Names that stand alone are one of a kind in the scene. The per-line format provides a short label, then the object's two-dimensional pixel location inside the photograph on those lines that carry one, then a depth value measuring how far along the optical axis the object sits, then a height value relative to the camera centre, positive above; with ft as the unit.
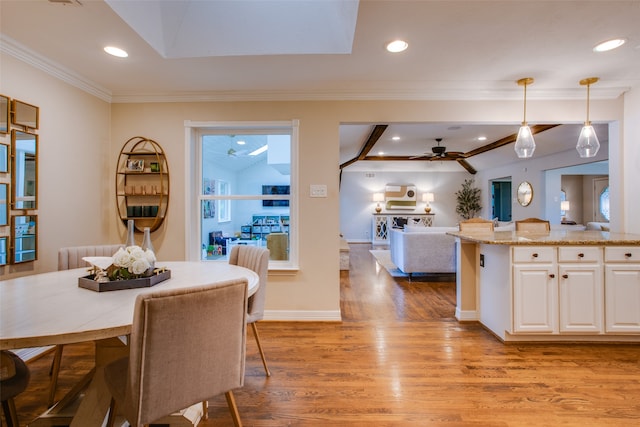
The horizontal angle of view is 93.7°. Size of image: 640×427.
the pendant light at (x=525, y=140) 8.99 +2.29
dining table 3.34 -1.22
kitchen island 8.11 -1.91
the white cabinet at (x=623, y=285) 8.11 -1.88
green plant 30.81 +1.64
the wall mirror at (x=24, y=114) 7.09 +2.51
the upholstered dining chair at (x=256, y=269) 6.71 -1.22
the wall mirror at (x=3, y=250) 6.85 -0.75
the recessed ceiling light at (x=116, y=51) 7.38 +4.16
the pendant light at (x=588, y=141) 8.77 +2.20
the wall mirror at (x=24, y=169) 7.07 +1.16
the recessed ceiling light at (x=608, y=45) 7.09 +4.12
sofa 15.64 -1.89
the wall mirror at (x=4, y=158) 6.80 +1.36
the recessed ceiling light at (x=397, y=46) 7.12 +4.14
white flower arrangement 4.93 -0.79
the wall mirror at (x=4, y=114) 6.80 +2.36
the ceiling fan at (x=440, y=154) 21.06 +5.26
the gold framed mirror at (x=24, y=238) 7.09 -0.50
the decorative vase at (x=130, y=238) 5.76 -0.41
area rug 16.05 -3.32
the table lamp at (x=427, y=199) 31.35 +1.78
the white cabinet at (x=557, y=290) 8.11 -2.02
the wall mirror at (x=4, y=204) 6.79 +0.30
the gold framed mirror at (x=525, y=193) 23.47 +1.80
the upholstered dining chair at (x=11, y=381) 3.85 -2.17
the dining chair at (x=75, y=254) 6.97 -0.90
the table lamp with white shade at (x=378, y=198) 31.71 +1.93
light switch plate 10.13 +0.89
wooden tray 4.78 -1.09
